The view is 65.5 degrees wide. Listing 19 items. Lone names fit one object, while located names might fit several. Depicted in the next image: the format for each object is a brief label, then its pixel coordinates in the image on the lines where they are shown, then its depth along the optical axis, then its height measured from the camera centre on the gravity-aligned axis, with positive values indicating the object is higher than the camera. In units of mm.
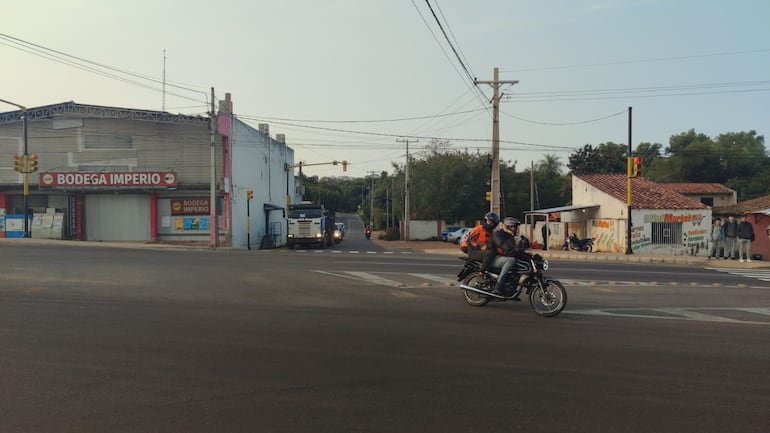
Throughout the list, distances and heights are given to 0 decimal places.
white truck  37500 -845
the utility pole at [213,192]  32938 +1218
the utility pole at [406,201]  55597 +1163
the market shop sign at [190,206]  37656 +494
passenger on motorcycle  10727 -464
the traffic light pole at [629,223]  29797 -520
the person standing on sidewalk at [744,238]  23172 -996
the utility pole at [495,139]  30812 +3855
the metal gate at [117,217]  37500 -184
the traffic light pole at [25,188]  32469 +1468
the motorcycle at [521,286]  9898 -1266
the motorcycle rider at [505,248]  10273 -603
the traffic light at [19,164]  32625 +2749
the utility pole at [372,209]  95625 +626
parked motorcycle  33562 -1757
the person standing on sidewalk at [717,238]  25219 -1098
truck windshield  37688 +33
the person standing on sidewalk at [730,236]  24094 -952
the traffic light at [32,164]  32594 +2757
